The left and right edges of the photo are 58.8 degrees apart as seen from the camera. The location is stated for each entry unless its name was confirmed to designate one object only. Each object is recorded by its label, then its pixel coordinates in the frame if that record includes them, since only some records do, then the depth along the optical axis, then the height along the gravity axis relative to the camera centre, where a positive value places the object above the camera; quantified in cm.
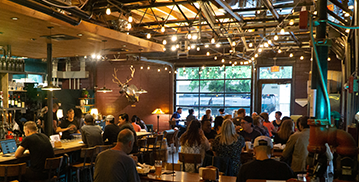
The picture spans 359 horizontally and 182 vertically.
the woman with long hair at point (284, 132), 597 -68
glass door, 1335 -8
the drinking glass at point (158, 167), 368 -84
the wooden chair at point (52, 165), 481 -109
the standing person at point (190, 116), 1233 -81
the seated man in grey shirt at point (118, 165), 316 -70
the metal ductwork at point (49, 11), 415 +117
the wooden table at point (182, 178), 368 -97
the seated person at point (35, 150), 486 -87
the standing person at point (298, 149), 455 -77
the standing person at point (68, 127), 768 -80
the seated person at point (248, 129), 607 -64
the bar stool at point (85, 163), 566 -128
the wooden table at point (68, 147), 564 -99
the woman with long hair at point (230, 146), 463 -73
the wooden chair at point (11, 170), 430 -104
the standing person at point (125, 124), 633 -61
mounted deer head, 1504 +17
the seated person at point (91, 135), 619 -80
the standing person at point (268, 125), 835 -76
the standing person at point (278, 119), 965 -71
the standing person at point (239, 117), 729 -50
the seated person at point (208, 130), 638 -70
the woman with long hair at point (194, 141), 496 -72
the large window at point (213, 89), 1415 +30
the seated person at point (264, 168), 280 -64
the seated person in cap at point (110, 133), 661 -80
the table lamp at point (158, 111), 1483 -76
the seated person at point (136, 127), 908 -92
